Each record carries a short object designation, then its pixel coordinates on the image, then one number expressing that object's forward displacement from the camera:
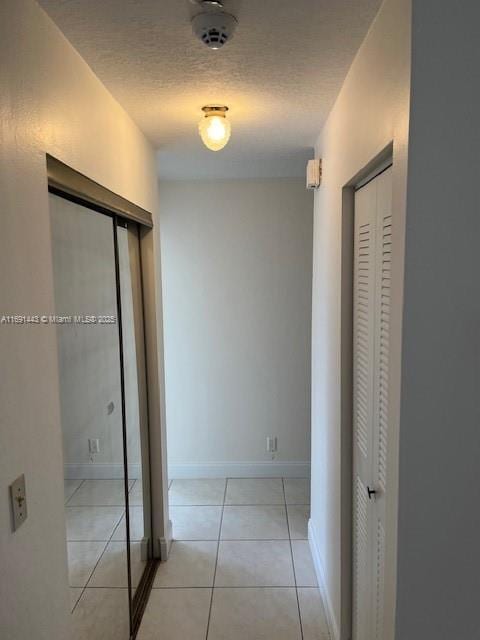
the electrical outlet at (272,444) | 4.03
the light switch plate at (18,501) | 1.10
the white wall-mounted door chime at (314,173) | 2.61
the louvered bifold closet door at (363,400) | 1.74
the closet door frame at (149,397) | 2.22
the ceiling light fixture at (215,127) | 2.09
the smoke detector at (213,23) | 1.27
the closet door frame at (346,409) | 2.02
